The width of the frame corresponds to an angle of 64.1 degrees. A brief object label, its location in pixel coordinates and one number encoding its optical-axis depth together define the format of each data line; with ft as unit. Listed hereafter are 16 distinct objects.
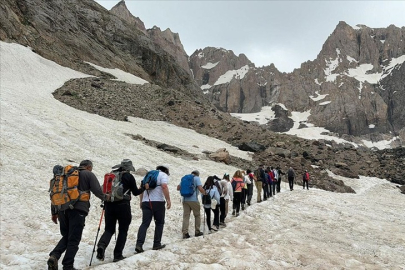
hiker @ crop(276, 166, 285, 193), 84.58
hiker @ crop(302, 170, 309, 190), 97.90
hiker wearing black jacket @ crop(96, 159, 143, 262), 27.07
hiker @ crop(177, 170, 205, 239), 35.55
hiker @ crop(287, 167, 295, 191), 91.19
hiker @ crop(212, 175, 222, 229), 40.86
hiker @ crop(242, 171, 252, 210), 56.65
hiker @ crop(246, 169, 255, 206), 63.10
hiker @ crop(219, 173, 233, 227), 43.57
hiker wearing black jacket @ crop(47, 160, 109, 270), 24.04
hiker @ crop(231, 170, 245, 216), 51.67
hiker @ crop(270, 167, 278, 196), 77.17
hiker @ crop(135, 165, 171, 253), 29.91
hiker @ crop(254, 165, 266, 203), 66.39
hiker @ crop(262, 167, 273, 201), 68.92
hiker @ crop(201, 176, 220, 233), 39.35
